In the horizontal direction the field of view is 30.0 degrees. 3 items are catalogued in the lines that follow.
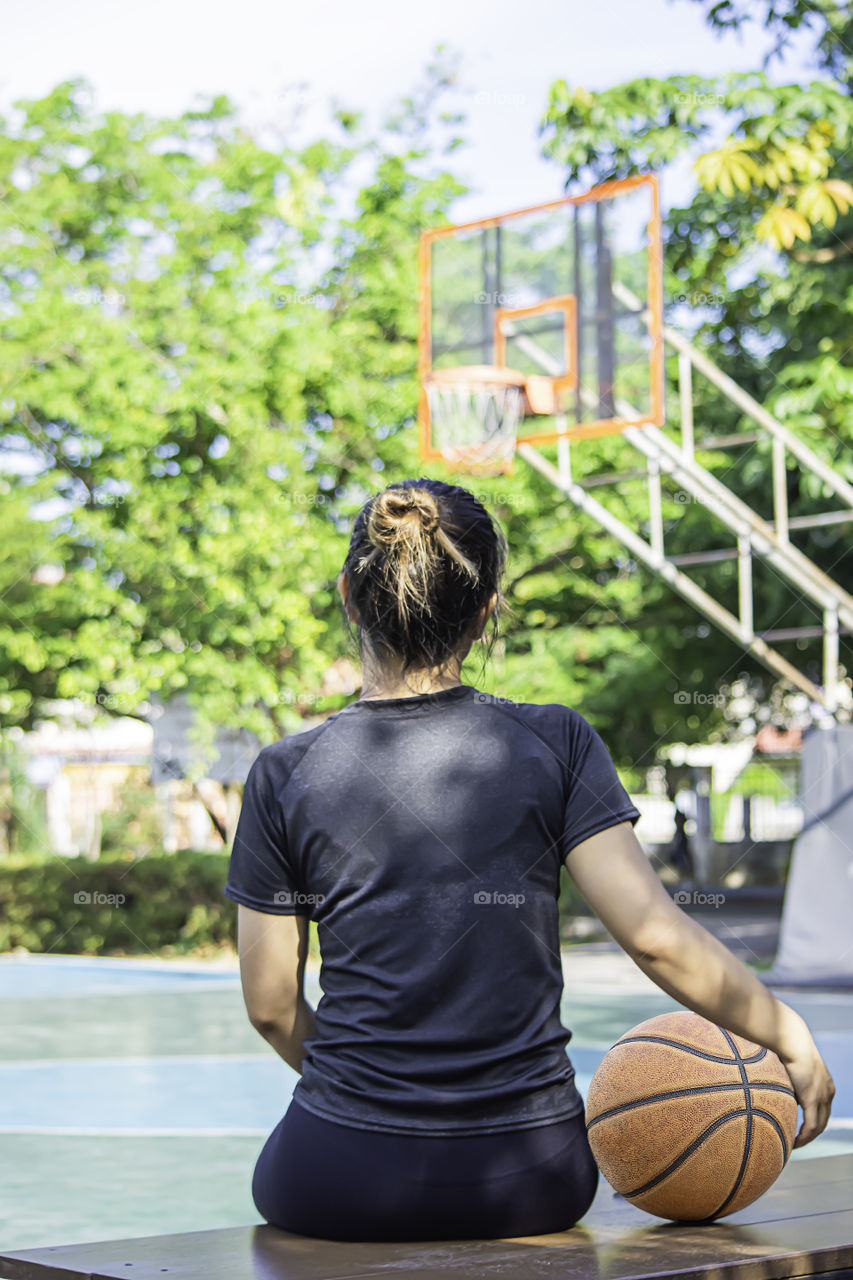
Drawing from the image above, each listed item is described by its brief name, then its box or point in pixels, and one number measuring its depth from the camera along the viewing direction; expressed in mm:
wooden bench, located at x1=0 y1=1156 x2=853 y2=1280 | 2039
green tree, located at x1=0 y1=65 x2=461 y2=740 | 15477
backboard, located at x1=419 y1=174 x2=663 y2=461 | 11555
